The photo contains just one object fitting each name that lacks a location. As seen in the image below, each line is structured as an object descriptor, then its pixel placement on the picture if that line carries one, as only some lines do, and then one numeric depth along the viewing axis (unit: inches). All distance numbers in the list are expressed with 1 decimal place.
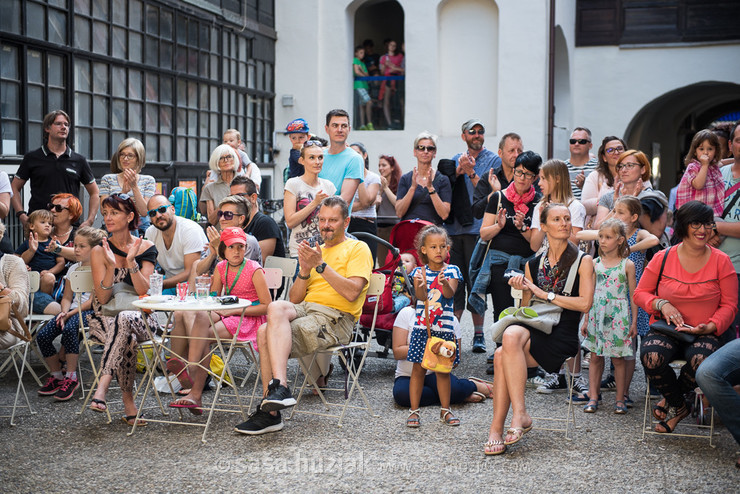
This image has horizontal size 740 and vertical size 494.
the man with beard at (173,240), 248.4
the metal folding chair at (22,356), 220.1
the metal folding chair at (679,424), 200.4
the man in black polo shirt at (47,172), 317.4
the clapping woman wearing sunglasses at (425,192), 298.8
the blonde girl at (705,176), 245.0
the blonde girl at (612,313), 227.6
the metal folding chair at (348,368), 219.6
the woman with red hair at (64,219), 278.8
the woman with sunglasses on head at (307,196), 262.2
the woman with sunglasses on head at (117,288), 216.1
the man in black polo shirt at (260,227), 271.7
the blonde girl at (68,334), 239.9
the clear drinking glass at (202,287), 214.2
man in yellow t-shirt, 205.5
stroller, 260.4
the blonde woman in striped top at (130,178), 301.6
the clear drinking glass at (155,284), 215.3
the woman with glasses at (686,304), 200.2
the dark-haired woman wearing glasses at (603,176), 281.4
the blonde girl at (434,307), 217.5
